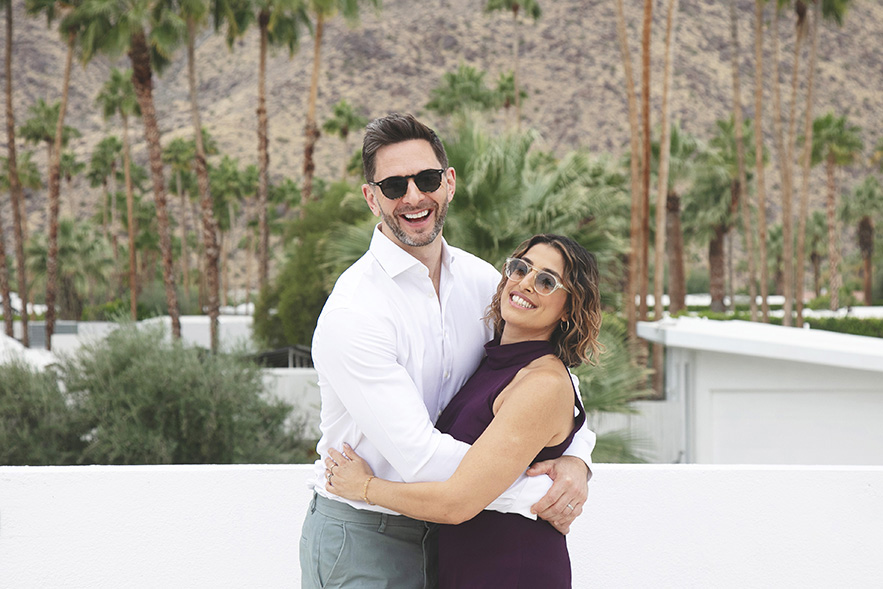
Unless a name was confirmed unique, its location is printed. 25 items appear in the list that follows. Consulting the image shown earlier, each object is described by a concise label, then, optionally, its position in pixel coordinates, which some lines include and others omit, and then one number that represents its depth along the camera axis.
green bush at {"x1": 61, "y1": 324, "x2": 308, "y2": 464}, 10.66
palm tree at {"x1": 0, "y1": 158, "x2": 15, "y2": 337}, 31.67
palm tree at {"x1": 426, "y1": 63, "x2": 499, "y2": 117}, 39.75
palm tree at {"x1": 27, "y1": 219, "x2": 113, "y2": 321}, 44.47
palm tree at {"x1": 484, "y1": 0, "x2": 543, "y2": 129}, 38.19
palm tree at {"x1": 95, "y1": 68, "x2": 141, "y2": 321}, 37.62
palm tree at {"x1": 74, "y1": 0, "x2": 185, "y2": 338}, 22.47
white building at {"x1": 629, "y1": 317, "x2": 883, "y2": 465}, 10.12
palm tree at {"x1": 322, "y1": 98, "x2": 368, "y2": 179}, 42.34
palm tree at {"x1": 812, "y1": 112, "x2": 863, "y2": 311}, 42.16
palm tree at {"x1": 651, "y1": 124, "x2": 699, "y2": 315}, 31.19
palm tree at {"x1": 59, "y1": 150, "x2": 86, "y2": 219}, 55.16
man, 2.05
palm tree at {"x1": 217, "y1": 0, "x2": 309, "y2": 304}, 27.70
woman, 1.99
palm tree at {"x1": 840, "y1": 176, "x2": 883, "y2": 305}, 52.56
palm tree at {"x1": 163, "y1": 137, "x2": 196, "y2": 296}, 51.31
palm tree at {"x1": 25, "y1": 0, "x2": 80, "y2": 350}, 27.39
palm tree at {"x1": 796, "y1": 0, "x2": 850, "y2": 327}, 26.03
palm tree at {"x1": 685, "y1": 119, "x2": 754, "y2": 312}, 36.62
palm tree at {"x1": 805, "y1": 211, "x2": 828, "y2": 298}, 61.41
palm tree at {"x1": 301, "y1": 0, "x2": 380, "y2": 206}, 28.02
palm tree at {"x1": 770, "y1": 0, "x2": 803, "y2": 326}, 26.84
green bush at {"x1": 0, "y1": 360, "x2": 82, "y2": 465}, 10.70
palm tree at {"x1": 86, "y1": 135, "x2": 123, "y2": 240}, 51.24
